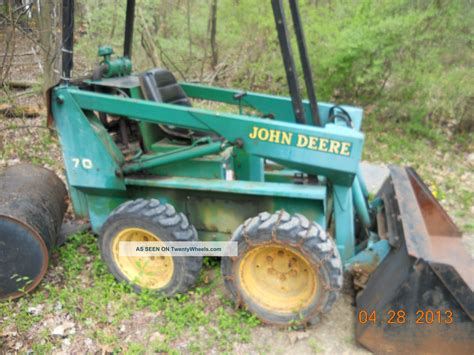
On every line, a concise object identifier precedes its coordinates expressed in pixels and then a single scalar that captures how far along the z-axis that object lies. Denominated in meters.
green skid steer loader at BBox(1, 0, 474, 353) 2.54
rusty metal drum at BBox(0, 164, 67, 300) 2.94
